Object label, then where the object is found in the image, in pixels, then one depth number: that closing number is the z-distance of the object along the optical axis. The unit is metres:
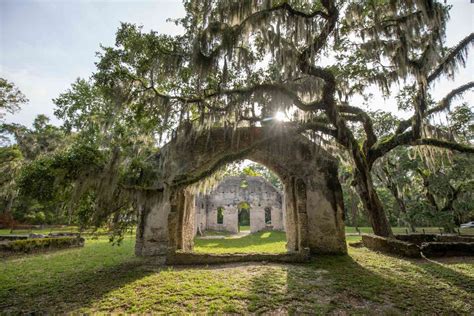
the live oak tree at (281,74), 6.77
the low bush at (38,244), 10.68
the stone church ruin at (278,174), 8.89
